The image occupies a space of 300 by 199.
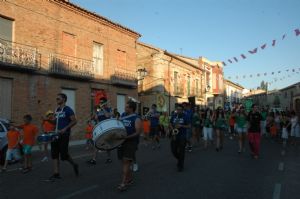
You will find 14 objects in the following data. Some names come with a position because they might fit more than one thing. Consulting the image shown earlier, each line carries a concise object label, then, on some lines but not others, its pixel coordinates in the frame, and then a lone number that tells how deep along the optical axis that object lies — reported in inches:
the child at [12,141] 254.7
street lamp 774.9
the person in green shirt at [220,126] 380.1
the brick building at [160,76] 916.8
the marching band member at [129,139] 187.5
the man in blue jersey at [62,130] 208.7
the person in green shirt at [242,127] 362.1
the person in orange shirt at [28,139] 251.1
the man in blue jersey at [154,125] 410.4
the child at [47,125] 313.1
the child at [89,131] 420.9
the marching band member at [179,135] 246.1
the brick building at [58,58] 485.7
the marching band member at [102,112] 267.1
